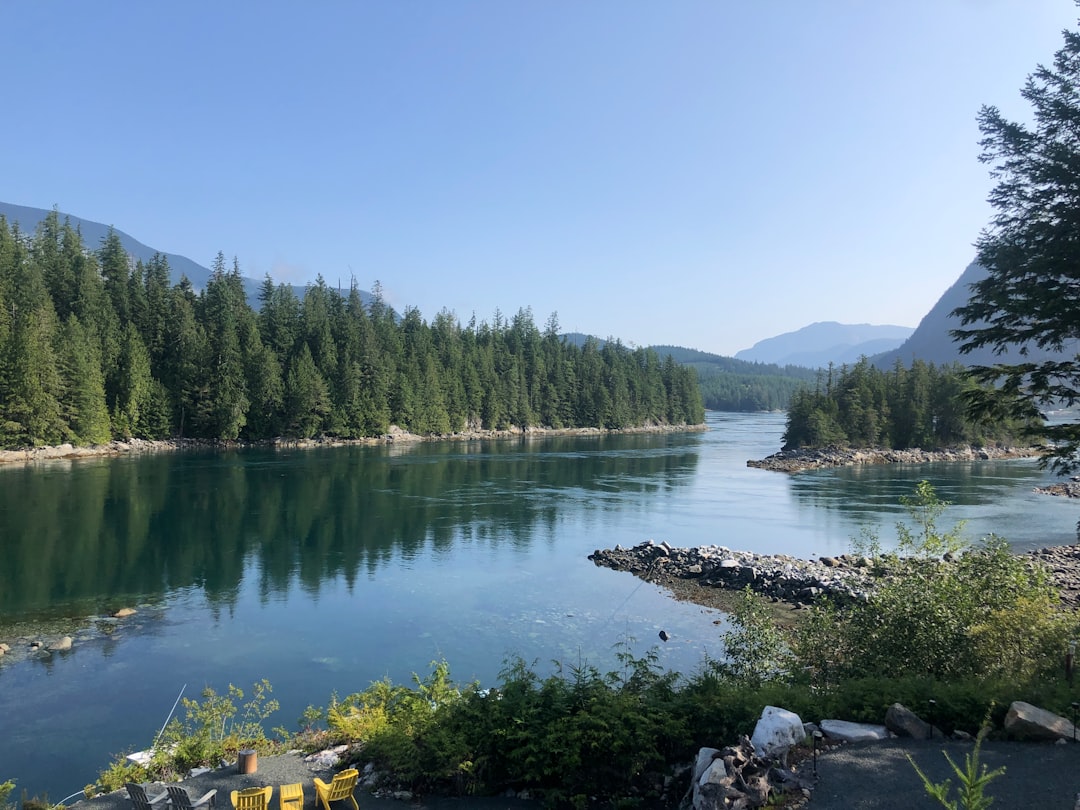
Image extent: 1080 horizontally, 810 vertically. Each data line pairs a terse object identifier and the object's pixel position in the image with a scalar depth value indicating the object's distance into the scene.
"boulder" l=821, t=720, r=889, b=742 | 9.12
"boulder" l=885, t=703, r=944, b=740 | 9.15
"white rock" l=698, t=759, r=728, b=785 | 8.01
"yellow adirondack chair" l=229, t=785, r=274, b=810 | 8.83
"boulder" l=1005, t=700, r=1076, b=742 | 8.59
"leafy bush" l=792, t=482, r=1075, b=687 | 11.34
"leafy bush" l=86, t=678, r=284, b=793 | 10.62
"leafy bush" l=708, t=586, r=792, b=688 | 12.77
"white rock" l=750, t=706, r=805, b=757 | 8.64
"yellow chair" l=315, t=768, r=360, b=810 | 9.23
